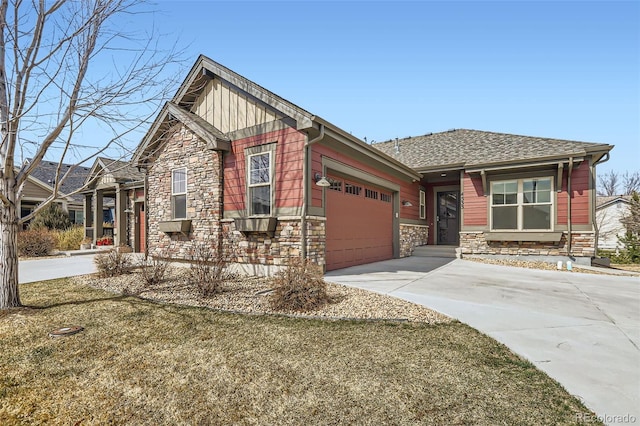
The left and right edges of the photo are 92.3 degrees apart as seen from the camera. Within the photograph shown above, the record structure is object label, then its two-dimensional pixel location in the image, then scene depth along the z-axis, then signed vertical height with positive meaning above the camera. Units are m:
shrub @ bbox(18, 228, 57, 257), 13.71 -1.53
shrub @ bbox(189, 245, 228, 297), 6.07 -1.37
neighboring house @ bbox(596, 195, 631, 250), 25.44 -0.93
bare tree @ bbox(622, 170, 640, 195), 37.06 +3.21
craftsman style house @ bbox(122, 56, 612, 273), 7.87 +0.68
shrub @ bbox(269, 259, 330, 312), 5.16 -1.40
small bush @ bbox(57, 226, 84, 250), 16.34 -1.59
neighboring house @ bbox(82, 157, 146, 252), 14.72 +0.21
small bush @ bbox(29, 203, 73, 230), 17.92 -0.61
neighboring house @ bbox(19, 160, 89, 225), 21.34 +1.26
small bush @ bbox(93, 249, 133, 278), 8.31 -1.51
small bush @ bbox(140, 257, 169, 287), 7.11 -1.53
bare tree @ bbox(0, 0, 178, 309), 5.10 +1.94
